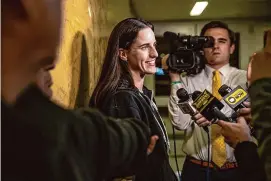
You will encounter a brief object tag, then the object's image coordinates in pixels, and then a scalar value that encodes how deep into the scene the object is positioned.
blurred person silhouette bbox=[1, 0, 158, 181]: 0.51
